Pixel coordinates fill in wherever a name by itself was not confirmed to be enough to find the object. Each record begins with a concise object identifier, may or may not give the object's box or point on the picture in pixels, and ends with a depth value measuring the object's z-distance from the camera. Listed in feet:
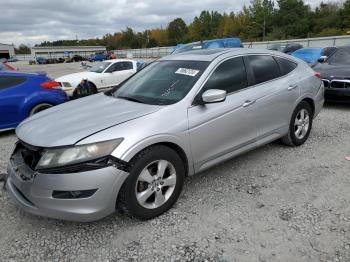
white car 37.50
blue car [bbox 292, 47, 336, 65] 50.96
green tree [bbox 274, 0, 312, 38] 245.04
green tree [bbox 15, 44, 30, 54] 458.09
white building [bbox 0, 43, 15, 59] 313.12
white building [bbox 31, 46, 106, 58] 324.19
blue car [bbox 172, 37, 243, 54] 49.73
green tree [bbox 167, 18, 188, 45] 384.56
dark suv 23.72
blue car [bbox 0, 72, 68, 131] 21.07
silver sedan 9.28
